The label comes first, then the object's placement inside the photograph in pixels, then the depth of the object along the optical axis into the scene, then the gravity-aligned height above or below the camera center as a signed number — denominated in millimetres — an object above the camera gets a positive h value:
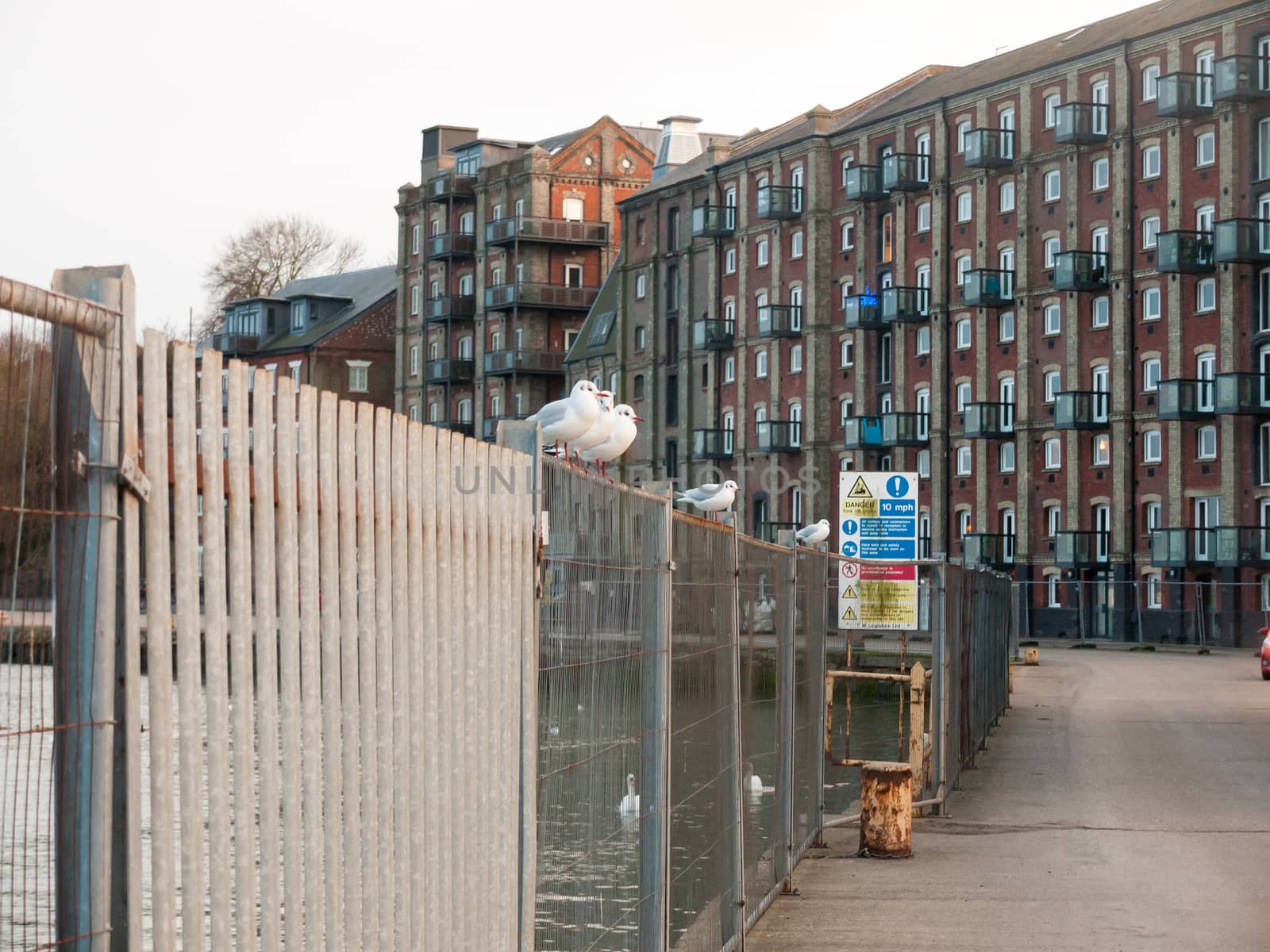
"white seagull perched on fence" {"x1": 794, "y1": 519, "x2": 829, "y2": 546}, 45631 +793
